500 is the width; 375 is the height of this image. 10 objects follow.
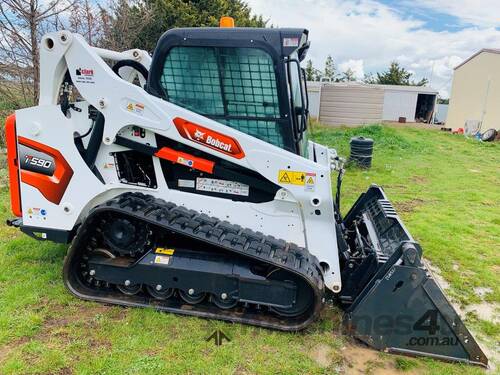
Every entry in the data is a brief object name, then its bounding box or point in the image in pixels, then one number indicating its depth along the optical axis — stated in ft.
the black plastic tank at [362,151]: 32.04
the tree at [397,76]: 151.12
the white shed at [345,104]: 58.23
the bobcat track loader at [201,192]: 10.30
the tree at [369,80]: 159.02
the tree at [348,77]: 162.53
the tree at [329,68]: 159.02
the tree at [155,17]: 37.81
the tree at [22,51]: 28.17
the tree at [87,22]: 31.73
